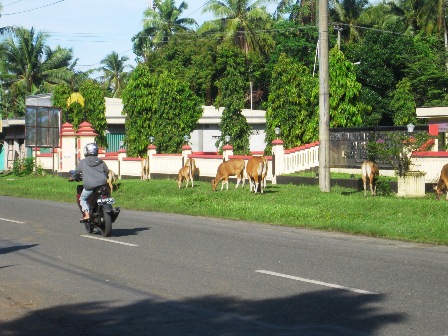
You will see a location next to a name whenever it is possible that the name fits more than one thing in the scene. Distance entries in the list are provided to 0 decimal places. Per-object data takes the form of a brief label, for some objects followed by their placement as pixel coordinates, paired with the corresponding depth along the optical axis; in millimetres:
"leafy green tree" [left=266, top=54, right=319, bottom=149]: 43250
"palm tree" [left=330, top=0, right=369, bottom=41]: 62375
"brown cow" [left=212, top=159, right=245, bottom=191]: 30562
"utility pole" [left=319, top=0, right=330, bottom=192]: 25509
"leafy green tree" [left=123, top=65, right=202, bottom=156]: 46969
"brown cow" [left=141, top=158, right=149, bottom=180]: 39781
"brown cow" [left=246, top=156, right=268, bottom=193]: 27484
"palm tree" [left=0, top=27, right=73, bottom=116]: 65250
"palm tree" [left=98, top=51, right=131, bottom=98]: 85250
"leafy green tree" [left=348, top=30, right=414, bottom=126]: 54531
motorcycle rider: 16406
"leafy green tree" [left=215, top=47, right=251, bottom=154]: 45938
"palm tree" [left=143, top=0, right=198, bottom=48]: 74125
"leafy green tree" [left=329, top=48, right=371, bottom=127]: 40406
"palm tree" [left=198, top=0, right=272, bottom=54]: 65250
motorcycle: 16047
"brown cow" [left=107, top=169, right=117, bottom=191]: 32844
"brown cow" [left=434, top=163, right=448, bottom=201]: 23328
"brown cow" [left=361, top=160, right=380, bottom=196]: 25086
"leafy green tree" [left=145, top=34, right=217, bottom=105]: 64875
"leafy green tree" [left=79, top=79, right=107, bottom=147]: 54541
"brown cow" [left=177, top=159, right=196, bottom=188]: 32434
